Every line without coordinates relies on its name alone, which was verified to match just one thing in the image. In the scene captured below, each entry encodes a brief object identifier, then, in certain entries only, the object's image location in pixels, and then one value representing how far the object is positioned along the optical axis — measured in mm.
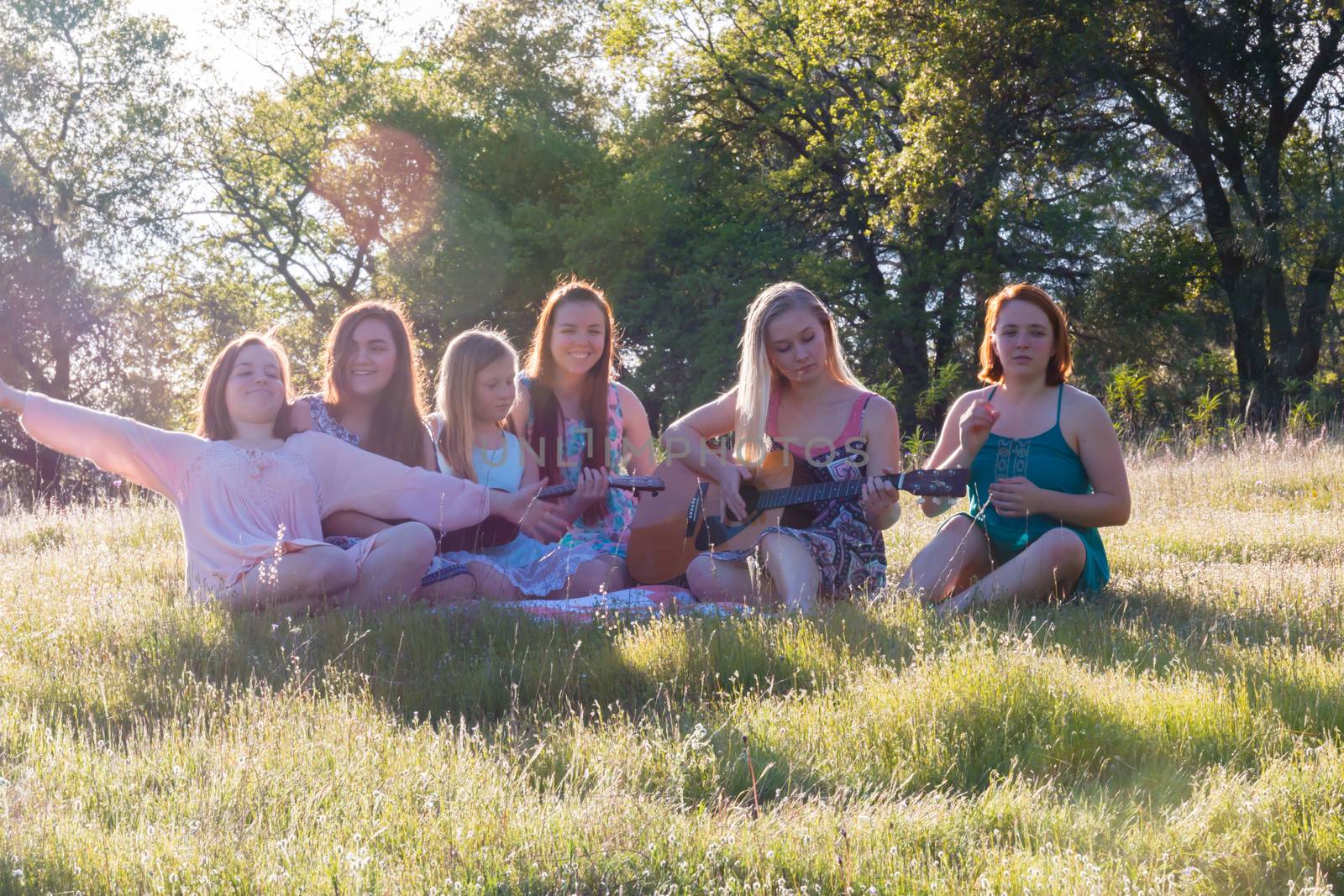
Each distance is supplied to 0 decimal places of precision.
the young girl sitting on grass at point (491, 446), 6262
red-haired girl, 5398
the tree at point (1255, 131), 17125
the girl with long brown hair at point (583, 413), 6645
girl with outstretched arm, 5234
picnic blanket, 5074
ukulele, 6215
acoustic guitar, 5879
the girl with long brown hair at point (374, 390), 6160
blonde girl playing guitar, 5734
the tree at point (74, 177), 25047
